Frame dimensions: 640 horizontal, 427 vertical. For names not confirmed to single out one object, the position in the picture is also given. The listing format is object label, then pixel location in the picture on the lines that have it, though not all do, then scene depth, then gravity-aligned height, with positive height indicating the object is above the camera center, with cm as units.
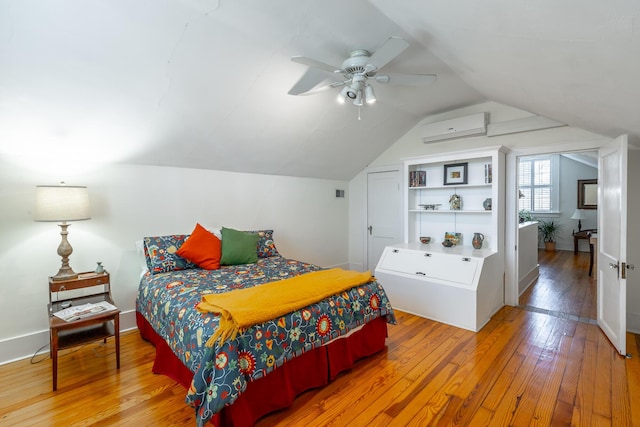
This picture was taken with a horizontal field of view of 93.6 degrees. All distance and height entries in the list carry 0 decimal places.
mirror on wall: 705 +31
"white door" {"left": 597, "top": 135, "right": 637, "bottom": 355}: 236 -29
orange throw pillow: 300 -40
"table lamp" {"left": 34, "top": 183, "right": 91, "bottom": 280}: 237 +3
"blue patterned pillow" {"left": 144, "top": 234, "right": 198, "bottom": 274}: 289 -44
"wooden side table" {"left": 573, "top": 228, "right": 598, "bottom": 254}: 661 -64
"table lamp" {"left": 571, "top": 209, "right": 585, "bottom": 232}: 688 -19
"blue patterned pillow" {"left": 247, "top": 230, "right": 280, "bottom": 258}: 368 -44
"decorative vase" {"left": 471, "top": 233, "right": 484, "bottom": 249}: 362 -40
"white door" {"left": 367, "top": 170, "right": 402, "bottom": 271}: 483 -7
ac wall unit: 372 +105
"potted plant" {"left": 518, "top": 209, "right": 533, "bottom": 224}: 746 -21
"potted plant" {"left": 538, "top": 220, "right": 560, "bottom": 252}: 748 -65
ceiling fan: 203 +99
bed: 159 -82
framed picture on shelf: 389 +45
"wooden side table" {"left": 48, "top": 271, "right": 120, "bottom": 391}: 213 -80
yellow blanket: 169 -58
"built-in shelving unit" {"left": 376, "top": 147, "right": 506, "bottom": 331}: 312 -49
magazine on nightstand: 222 -77
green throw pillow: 321 -41
